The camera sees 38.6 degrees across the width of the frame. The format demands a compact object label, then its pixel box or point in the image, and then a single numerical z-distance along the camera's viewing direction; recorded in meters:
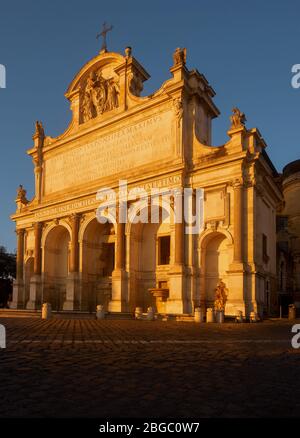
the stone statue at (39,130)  40.81
